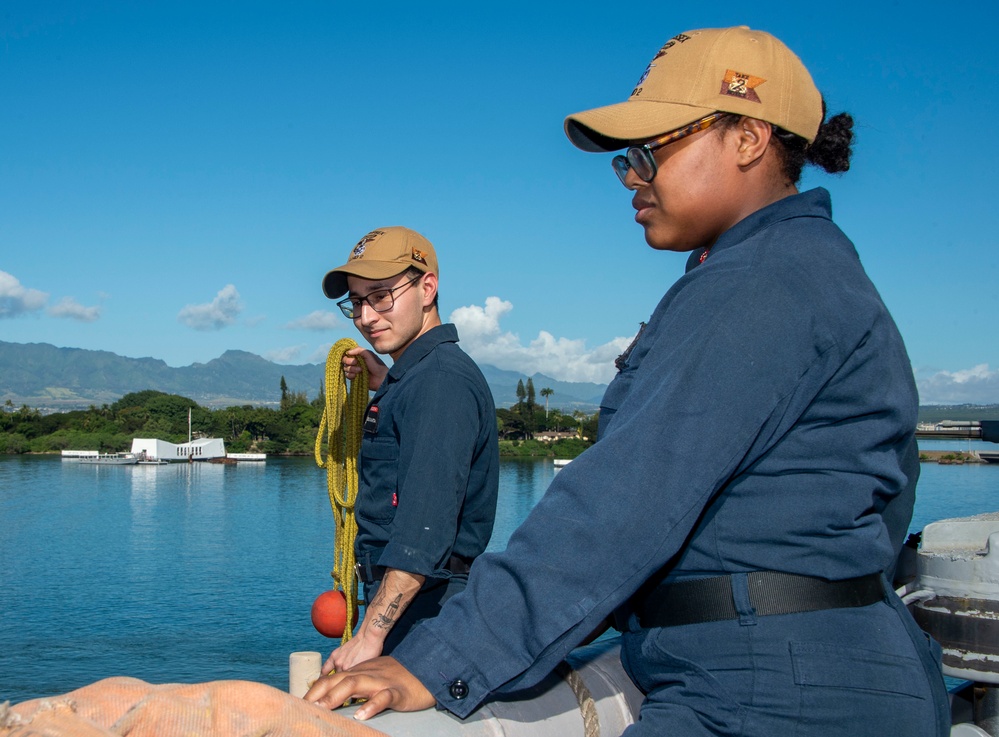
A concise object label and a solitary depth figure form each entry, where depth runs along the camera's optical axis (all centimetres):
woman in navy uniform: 124
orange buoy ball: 327
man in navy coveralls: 253
